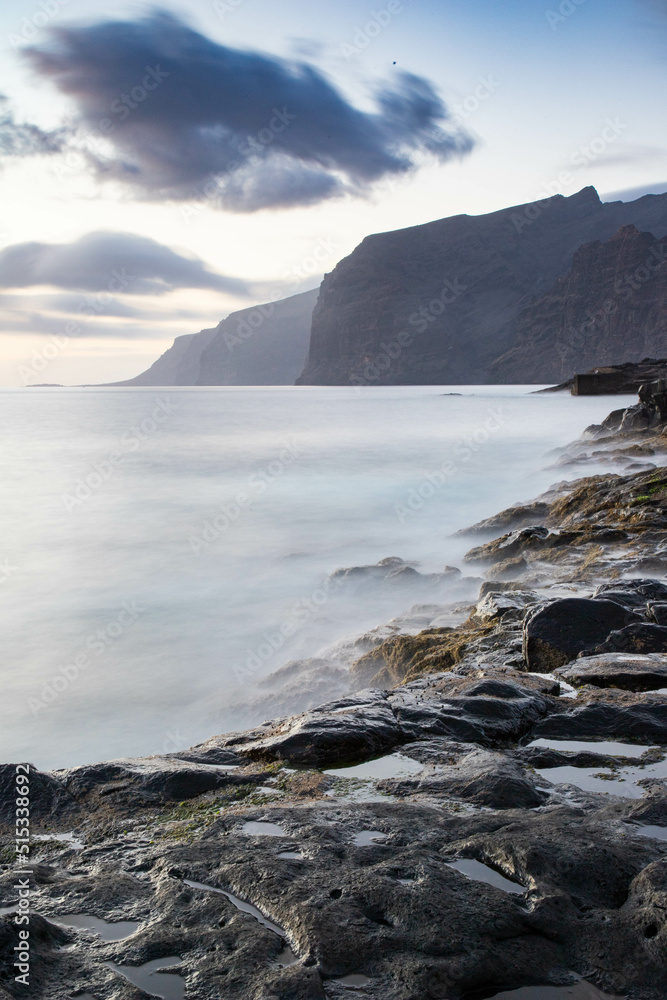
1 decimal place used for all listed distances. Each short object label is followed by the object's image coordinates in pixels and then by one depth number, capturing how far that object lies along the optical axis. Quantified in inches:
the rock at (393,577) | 385.1
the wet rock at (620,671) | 165.2
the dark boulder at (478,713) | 143.9
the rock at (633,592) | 216.4
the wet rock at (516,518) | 483.8
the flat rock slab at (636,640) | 187.5
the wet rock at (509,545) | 381.7
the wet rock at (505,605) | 244.1
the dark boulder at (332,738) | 136.9
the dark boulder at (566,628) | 189.3
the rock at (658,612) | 203.3
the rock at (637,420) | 880.2
